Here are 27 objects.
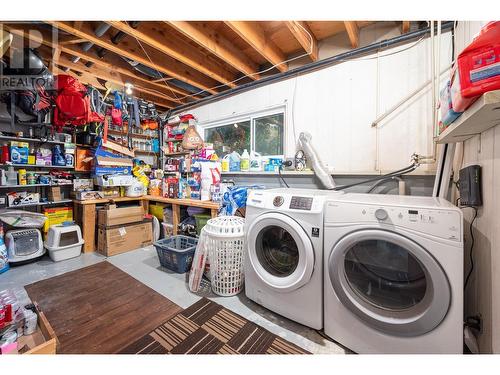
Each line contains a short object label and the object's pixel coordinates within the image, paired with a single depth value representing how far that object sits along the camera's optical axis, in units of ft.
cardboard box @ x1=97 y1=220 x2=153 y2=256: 8.83
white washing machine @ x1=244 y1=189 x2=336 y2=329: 4.43
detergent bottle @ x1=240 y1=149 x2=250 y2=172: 9.04
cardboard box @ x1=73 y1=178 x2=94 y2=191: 9.66
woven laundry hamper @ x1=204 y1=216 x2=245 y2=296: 5.74
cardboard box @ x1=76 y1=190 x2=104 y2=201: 9.20
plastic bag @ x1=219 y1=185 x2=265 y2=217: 7.20
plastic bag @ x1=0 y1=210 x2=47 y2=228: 7.61
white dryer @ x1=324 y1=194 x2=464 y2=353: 3.22
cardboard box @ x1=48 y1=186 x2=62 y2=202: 9.39
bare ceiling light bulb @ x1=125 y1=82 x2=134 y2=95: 9.35
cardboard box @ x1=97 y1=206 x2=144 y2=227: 8.93
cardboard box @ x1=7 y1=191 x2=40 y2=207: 8.29
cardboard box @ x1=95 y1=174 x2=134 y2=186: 9.52
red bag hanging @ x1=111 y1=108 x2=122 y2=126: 10.07
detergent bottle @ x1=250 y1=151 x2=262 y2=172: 8.74
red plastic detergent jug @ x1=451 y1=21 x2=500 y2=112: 2.22
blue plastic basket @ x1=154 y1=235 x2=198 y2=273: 7.31
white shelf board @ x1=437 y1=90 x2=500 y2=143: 2.22
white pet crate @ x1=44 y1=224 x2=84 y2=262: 8.16
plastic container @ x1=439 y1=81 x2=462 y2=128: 3.21
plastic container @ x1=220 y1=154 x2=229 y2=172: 9.55
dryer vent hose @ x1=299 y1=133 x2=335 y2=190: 6.69
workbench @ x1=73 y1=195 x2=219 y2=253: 9.11
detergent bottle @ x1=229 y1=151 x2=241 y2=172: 9.39
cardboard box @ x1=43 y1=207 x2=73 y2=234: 9.10
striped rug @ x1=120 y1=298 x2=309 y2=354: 4.15
